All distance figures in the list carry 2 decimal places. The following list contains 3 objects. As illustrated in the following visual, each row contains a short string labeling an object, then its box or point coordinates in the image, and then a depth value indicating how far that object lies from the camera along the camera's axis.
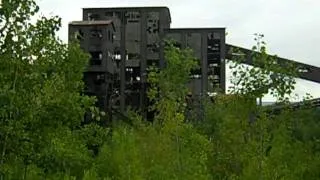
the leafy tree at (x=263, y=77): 16.81
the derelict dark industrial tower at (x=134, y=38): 65.50
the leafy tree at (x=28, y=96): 10.40
